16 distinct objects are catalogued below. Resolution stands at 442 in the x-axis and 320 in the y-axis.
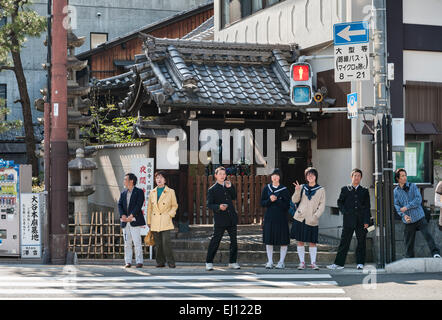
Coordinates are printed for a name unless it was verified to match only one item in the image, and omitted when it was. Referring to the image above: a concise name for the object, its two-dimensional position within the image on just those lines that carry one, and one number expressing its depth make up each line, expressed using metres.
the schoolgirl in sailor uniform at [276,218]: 12.77
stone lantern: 17.97
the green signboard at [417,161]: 15.55
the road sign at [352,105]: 12.52
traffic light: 12.83
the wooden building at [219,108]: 15.01
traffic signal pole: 12.55
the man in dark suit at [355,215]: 12.75
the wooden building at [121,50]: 31.70
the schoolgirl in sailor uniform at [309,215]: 12.74
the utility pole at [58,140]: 13.39
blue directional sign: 12.57
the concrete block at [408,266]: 12.29
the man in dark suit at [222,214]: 12.58
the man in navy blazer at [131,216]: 12.91
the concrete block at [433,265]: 12.31
